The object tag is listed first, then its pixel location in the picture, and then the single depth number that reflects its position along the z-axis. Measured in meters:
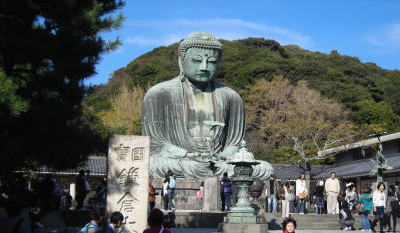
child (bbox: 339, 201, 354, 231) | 14.81
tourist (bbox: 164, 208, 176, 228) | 13.04
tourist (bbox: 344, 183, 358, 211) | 17.78
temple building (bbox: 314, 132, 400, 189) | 30.55
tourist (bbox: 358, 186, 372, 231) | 14.94
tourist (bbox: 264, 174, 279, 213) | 17.25
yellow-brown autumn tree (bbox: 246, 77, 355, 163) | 33.62
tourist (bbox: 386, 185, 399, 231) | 14.10
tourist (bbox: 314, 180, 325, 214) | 17.72
